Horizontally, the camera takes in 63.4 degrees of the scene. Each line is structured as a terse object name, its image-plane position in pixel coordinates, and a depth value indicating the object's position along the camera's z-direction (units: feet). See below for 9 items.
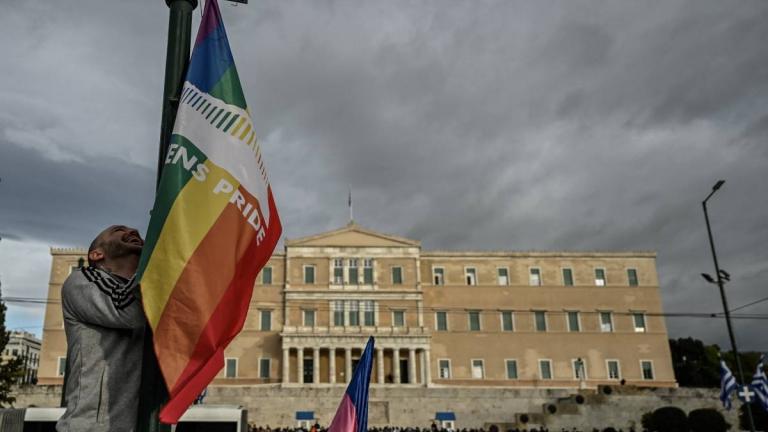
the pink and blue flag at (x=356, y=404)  24.76
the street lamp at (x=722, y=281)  56.86
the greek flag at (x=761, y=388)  68.85
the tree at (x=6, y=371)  87.71
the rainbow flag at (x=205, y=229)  8.37
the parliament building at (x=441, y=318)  146.72
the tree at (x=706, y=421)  103.82
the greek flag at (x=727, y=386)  73.61
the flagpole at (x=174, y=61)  10.11
